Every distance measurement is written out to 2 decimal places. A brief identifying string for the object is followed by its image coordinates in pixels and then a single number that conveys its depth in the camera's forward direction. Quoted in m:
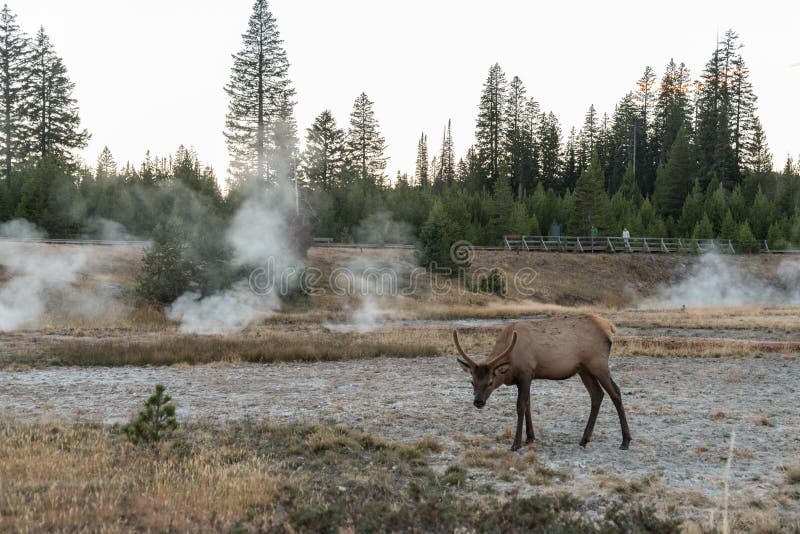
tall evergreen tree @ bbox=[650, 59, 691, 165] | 84.25
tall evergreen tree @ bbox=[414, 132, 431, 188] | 104.47
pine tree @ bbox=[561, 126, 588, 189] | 86.00
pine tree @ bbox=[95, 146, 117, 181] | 87.06
